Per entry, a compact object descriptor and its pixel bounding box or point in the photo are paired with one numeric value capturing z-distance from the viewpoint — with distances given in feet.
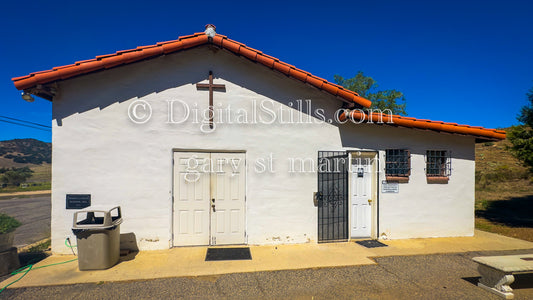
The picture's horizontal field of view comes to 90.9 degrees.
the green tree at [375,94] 63.98
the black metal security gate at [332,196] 21.38
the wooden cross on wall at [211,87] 19.95
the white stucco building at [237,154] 18.60
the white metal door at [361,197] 22.11
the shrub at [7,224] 15.77
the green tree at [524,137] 29.19
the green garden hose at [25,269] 15.44
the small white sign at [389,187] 22.31
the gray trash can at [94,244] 15.64
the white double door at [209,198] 19.75
